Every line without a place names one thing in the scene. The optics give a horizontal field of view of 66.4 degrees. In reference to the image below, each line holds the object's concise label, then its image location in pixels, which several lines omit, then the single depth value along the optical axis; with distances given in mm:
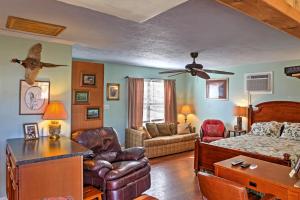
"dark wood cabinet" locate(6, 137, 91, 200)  2238
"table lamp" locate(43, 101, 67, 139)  3258
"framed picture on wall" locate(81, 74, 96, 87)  4070
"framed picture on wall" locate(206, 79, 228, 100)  6523
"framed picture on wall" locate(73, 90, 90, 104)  4004
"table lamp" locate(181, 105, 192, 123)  7281
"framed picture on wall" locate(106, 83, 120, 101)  5969
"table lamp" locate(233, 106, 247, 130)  5841
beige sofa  5645
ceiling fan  3741
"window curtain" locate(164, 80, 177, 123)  7113
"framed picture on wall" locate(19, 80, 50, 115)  3285
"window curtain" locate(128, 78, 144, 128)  6273
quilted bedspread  3640
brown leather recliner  3016
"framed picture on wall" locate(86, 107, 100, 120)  4125
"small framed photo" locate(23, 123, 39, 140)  3232
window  6797
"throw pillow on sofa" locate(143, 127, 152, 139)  5804
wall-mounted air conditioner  5570
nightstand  5751
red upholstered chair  6098
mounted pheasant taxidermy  3262
